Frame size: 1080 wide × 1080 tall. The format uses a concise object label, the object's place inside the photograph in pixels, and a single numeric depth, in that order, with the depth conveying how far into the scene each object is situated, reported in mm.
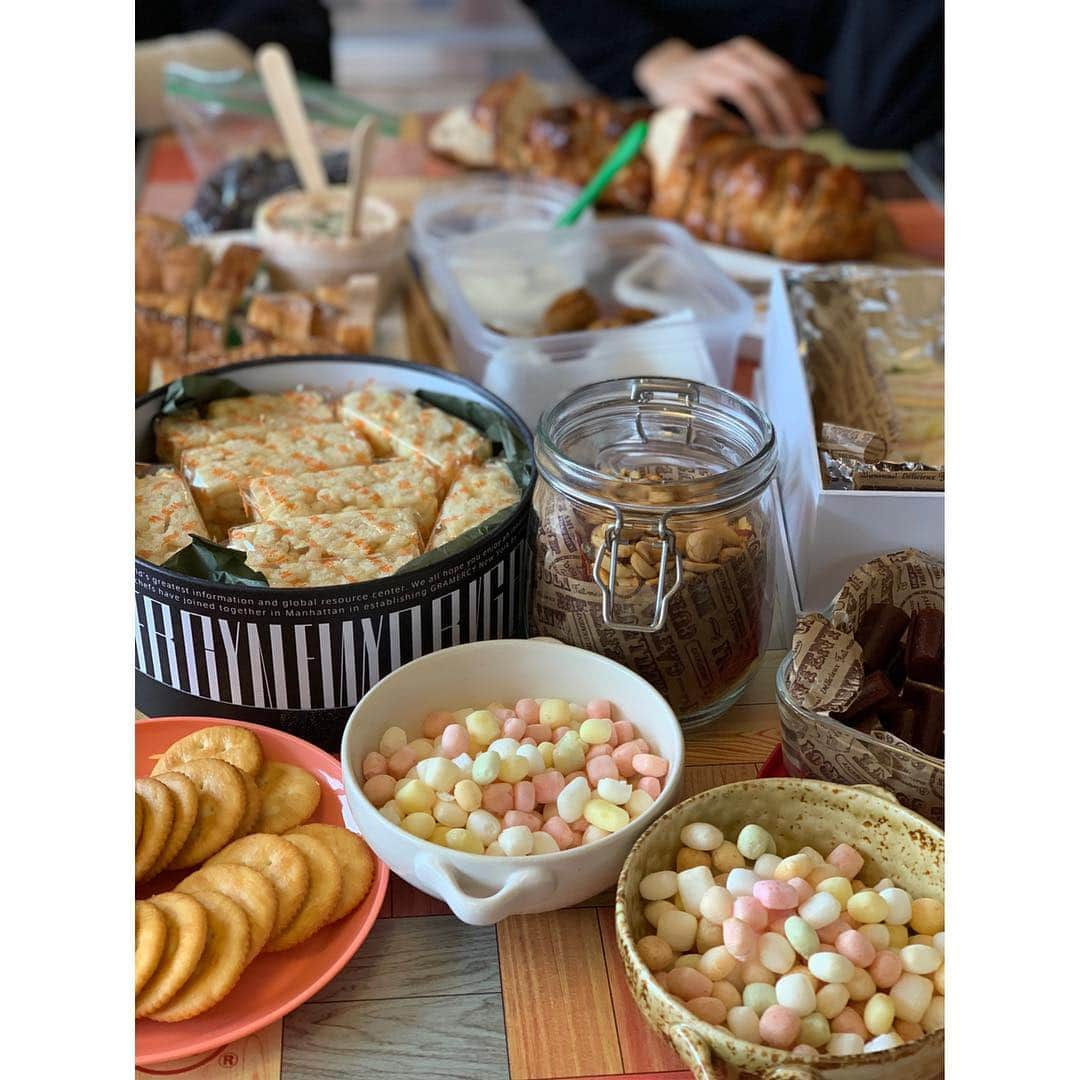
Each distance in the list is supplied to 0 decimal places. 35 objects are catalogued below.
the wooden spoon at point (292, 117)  1864
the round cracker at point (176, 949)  773
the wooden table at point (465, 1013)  808
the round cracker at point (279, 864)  833
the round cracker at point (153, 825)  851
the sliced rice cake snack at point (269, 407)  1247
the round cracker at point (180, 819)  868
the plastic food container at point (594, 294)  1429
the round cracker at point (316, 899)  842
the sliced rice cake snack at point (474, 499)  1075
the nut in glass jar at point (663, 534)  963
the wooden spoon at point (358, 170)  1732
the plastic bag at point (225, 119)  2256
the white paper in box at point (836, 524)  1071
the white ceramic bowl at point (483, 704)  798
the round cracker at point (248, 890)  811
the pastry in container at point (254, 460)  1128
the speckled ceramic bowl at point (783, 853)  705
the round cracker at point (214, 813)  882
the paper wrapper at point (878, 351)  1382
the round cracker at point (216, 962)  782
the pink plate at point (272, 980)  786
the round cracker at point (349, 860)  871
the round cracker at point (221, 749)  947
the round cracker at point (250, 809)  903
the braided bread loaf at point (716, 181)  1870
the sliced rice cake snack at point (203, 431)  1192
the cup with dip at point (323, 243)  1791
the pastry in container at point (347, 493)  1090
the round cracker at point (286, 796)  922
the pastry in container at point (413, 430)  1176
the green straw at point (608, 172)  1910
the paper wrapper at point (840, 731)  873
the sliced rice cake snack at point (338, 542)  1018
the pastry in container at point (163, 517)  1044
